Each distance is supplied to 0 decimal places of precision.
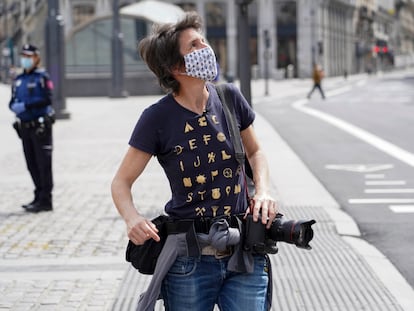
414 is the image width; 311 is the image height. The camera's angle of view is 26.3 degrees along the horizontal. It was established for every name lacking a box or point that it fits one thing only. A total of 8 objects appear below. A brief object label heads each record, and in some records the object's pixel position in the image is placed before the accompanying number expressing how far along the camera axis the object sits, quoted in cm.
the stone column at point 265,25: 8806
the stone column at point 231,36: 8869
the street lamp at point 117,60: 3931
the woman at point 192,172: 334
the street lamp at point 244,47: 925
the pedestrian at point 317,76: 3959
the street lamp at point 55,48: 2505
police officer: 962
